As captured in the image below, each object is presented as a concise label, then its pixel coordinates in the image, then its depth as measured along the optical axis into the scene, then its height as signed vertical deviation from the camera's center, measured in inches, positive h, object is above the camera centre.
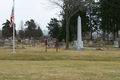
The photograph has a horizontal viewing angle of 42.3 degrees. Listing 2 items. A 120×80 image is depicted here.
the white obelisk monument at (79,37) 916.6 +31.1
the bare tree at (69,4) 910.4 +233.4
